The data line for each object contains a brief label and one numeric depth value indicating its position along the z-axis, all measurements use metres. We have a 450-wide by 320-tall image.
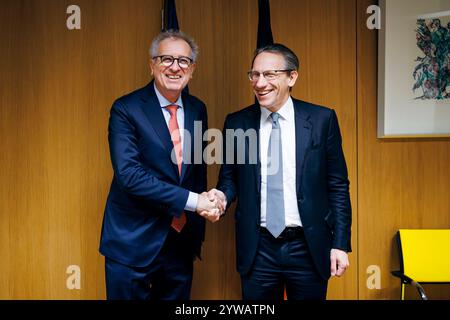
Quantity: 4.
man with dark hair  2.14
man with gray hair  2.17
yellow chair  2.88
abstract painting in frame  2.93
